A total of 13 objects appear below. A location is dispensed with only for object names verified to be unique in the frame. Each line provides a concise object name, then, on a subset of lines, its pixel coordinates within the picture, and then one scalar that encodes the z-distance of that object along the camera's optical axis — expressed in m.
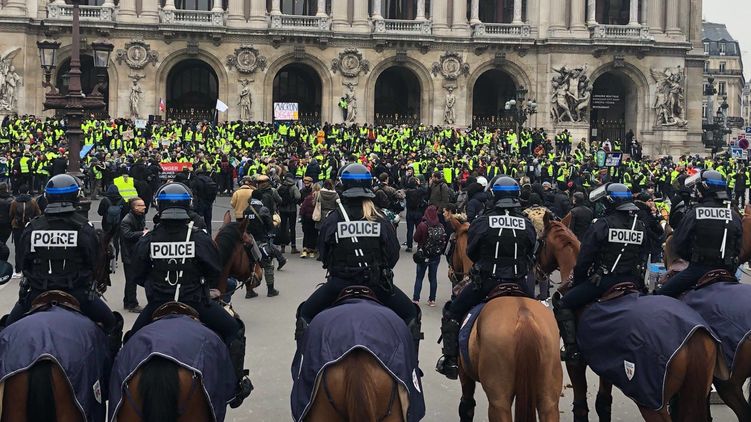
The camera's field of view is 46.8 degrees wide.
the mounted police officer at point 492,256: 7.23
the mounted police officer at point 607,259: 7.39
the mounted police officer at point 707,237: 7.80
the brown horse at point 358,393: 5.70
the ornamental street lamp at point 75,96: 17.56
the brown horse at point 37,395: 5.64
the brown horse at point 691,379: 6.53
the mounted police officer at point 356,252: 6.82
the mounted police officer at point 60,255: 6.50
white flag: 37.49
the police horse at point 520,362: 6.41
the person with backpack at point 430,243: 13.07
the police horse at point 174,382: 5.53
